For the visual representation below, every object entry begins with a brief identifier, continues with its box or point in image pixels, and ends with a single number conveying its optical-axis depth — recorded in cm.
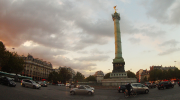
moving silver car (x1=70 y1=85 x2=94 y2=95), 2317
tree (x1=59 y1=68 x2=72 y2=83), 10825
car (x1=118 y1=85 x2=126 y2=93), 2822
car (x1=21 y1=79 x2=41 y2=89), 2876
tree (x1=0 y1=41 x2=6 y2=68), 4952
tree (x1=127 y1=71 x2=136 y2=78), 12002
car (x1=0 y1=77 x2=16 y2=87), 2688
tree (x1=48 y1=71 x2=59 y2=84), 9131
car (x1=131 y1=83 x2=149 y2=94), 2253
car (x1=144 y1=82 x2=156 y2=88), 3884
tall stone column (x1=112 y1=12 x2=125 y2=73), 6309
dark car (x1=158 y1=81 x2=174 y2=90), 3040
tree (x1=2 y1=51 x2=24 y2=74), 6169
